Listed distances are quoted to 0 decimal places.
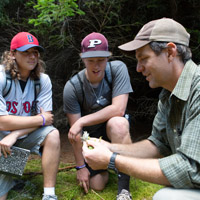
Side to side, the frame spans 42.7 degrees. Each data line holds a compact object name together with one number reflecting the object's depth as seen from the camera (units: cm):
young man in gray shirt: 317
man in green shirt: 168
